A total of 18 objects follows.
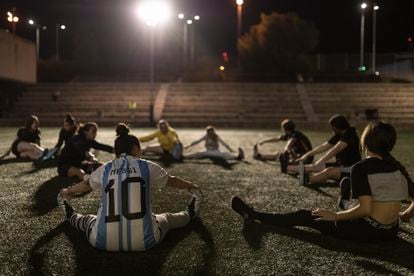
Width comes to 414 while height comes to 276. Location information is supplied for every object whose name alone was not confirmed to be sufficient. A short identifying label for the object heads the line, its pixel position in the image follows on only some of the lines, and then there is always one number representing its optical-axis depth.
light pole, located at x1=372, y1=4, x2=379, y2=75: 58.47
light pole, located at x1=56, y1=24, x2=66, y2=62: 74.67
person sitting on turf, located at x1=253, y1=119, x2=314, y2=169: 12.21
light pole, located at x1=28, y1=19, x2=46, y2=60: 71.72
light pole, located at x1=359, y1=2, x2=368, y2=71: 58.43
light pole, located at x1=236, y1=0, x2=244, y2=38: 46.65
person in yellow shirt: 15.12
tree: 58.66
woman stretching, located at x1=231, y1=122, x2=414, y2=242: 5.15
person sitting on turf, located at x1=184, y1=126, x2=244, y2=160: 14.82
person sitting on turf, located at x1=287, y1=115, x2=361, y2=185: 9.33
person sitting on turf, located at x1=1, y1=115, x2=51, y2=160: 14.06
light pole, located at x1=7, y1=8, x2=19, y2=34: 45.94
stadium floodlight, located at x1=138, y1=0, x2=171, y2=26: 38.44
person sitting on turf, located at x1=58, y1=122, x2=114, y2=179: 10.31
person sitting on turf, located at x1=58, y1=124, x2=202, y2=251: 4.92
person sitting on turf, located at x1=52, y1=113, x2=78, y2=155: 12.30
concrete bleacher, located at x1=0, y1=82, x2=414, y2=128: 37.69
